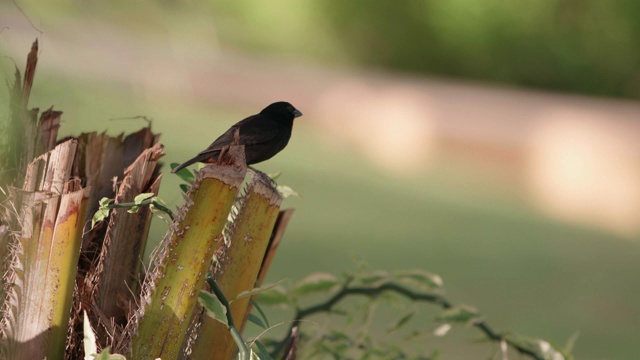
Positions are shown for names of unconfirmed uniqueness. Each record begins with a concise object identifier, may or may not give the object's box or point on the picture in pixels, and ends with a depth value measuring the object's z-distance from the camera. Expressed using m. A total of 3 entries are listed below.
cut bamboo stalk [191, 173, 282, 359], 6.85
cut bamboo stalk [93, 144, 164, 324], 6.84
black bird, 7.15
